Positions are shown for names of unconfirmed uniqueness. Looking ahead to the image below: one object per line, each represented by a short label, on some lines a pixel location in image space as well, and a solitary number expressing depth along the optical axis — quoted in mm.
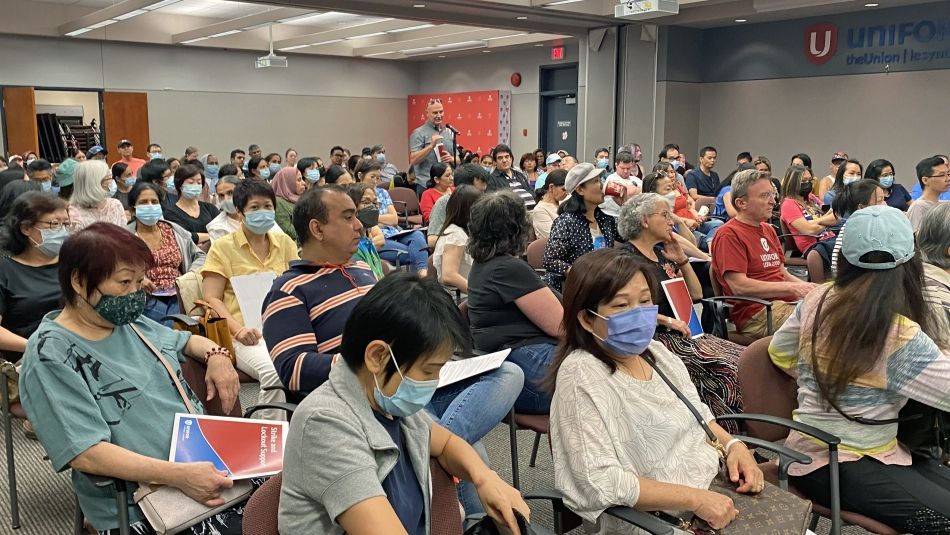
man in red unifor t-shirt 3840
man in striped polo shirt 2301
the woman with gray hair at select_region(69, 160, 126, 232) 4719
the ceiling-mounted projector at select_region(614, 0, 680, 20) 8234
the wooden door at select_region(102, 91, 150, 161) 14859
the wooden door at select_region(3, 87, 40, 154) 13618
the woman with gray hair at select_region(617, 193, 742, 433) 3064
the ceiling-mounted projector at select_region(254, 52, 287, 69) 13523
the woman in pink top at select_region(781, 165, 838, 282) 5719
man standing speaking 8781
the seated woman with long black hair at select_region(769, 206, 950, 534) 2006
